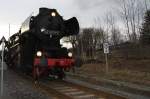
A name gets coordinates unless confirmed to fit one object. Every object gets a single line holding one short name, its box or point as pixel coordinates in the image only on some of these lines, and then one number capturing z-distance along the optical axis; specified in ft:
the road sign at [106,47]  70.08
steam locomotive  57.21
